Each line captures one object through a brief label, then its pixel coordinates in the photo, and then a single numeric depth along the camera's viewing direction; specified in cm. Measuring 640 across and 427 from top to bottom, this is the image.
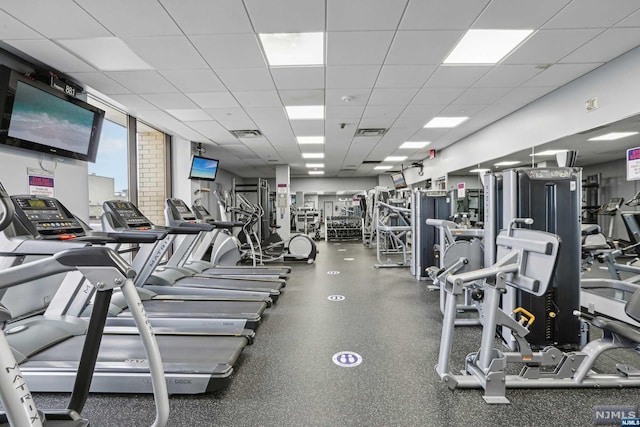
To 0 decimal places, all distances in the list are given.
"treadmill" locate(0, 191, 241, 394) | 124
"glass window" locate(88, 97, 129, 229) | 468
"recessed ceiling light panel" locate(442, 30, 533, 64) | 303
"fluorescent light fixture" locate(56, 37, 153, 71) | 304
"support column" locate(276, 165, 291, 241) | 1059
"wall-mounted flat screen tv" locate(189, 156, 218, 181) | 679
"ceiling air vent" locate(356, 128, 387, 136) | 651
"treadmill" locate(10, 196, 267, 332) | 205
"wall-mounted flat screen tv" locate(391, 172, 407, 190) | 1013
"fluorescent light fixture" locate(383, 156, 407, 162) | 983
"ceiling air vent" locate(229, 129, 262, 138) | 656
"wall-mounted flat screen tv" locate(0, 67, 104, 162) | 293
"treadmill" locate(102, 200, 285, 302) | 312
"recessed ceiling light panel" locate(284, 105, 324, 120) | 509
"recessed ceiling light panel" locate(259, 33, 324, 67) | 306
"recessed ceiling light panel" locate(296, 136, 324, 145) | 718
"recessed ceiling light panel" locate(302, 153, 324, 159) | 925
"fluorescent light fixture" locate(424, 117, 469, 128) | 580
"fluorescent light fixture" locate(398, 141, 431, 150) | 782
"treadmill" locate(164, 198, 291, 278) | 416
